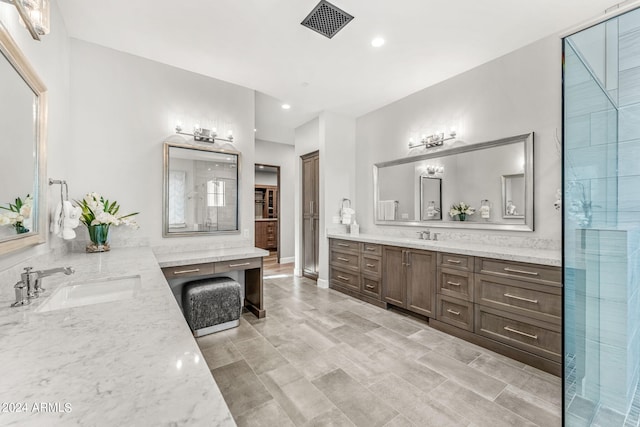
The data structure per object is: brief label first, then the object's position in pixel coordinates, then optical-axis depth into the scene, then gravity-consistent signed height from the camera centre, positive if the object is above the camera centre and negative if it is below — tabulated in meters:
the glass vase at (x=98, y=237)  2.46 -0.24
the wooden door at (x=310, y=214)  4.87 -0.04
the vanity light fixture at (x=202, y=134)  3.07 +0.91
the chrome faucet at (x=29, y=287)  1.09 -0.32
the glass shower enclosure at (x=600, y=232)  1.20 -0.08
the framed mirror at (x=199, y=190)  3.02 +0.25
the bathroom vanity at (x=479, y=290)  2.17 -0.76
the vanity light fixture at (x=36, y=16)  1.09 +0.83
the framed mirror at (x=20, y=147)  1.23 +0.33
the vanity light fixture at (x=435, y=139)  3.37 +0.95
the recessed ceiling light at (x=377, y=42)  2.58 +1.65
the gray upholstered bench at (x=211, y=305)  2.69 -0.95
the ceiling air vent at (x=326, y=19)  2.15 +1.61
